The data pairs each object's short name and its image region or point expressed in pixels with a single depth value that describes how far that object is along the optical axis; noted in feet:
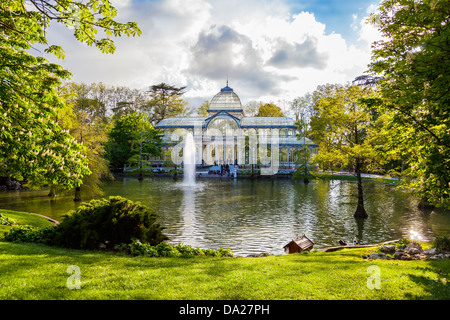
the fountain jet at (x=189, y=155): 145.12
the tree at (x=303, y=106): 212.43
